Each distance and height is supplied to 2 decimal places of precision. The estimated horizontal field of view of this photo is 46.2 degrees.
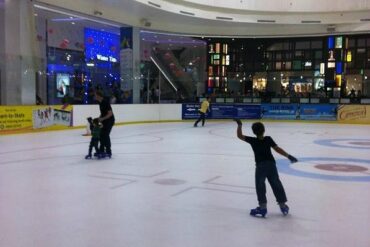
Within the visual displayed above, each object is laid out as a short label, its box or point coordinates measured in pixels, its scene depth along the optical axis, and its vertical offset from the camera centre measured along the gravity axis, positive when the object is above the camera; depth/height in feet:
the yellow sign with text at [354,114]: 74.43 -2.78
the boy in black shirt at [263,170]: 15.64 -2.64
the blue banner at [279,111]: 79.77 -2.59
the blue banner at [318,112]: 76.79 -2.54
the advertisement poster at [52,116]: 51.19 -2.63
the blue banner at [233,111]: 81.05 -2.70
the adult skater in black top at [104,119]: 29.59 -1.62
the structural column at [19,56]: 50.39 +4.55
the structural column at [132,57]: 70.23 +6.52
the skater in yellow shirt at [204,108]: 64.79 -1.82
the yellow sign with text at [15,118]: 47.42 -2.63
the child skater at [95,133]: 29.51 -2.57
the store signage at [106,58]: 79.93 +7.00
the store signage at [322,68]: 99.27 +6.78
